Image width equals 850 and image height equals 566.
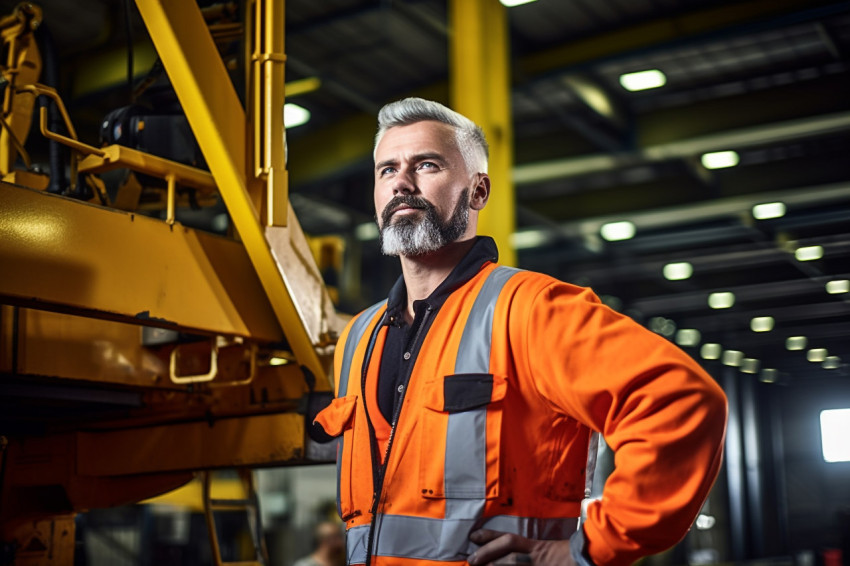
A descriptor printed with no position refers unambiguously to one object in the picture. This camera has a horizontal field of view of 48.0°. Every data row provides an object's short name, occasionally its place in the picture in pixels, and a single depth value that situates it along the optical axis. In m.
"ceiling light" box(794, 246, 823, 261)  6.44
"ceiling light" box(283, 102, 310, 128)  11.80
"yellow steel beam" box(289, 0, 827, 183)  9.27
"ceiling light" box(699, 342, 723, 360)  8.02
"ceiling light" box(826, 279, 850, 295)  5.34
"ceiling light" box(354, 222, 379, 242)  16.77
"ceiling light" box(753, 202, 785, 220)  13.31
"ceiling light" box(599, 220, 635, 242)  15.79
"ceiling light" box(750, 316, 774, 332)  7.78
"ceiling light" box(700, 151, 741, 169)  13.07
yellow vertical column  7.35
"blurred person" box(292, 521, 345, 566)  7.32
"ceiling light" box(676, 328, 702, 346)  10.25
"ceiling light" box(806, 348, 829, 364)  5.93
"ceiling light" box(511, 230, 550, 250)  16.86
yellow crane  3.57
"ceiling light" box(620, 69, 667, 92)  11.34
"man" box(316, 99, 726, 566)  1.72
